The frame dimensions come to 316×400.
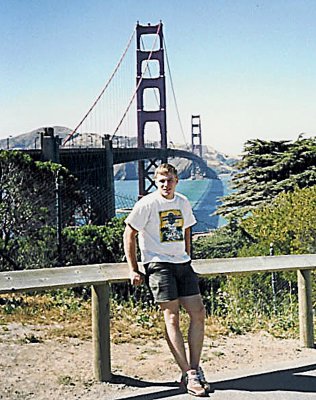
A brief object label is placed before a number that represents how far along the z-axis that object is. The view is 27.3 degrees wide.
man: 3.31
